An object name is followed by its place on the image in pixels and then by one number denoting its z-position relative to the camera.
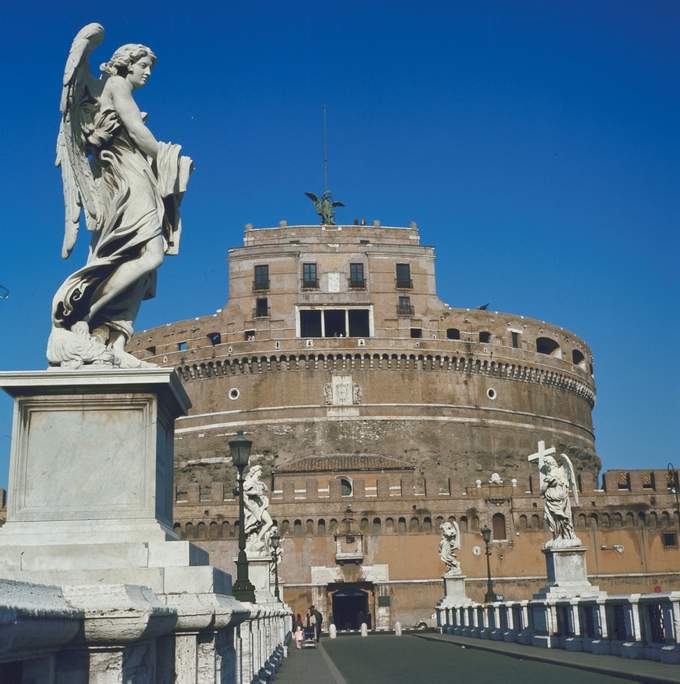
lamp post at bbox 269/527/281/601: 26.39
